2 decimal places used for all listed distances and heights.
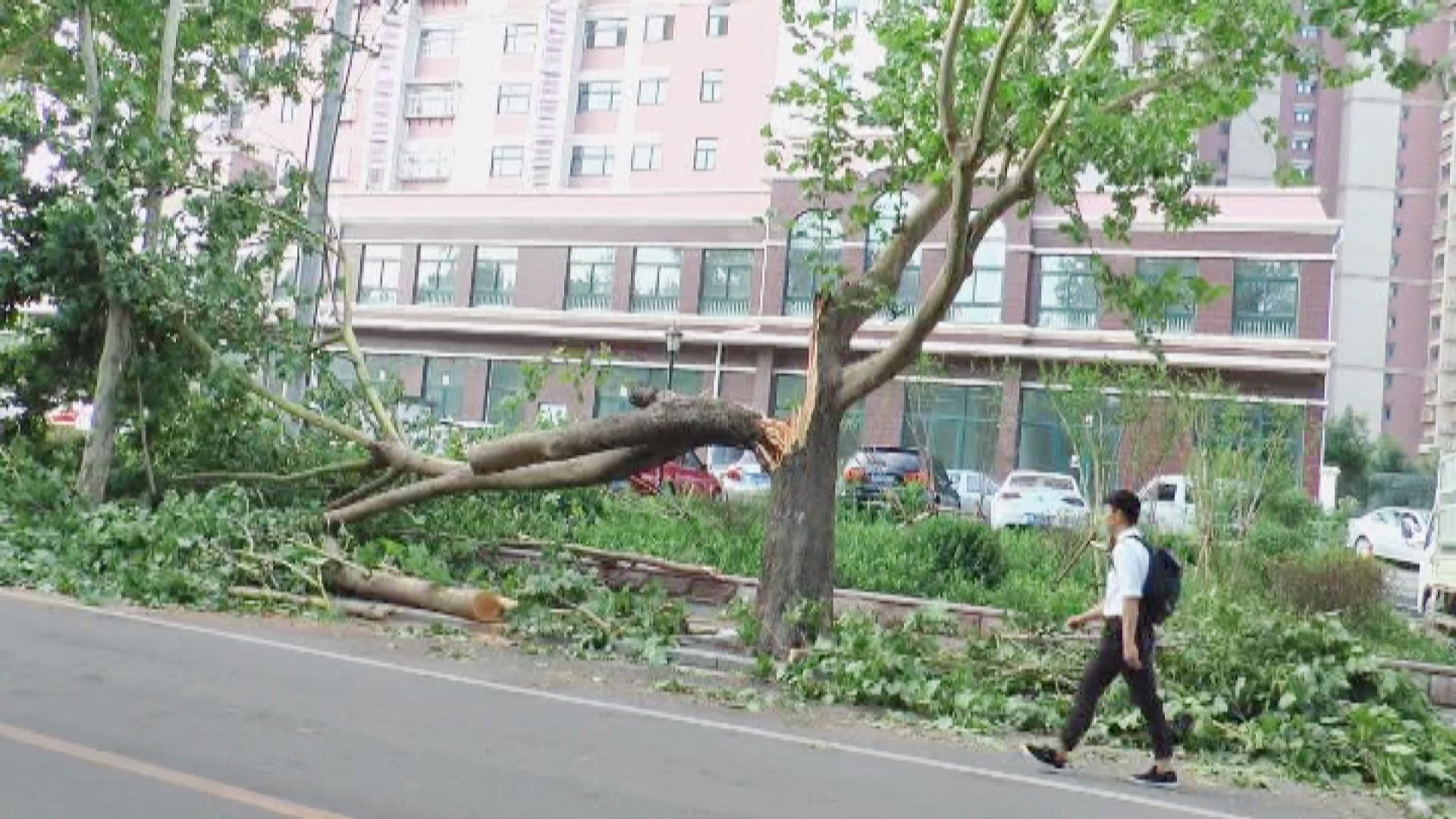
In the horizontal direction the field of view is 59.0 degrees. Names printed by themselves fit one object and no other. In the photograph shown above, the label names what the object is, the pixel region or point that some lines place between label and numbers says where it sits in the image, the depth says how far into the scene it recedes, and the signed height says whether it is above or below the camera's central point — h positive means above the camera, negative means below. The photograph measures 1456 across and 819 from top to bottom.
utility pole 17.17 +3.66
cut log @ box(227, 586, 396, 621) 12.28 -1.62
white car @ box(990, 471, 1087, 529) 25.22 -0.04
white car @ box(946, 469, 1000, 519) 31.27 +0.05
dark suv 23.02 +0.16
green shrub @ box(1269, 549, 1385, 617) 14.27 -0.71
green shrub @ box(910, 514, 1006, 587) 15.72 -0.72
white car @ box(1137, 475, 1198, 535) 18.56 -0.03
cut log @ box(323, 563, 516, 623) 12.01 -1.46
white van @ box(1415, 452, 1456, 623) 17.84 -0.36
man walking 7.45 -0.90
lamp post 28.33 +2.70
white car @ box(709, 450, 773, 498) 27.22 -0.13
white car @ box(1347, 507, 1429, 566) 29.77 -0.17
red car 20.38 -0.30
